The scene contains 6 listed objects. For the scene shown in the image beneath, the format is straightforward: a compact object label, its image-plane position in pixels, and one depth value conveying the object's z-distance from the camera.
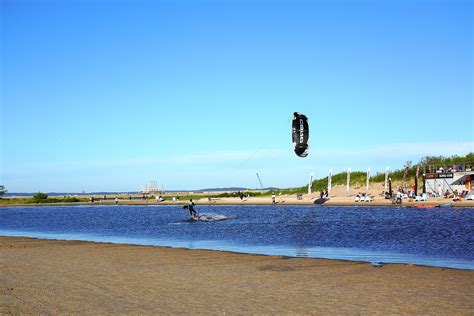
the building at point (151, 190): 170.32
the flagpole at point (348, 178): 85.03
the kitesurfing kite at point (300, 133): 48.12
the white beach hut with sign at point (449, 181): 69.81
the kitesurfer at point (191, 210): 51.08
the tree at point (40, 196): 134.88
